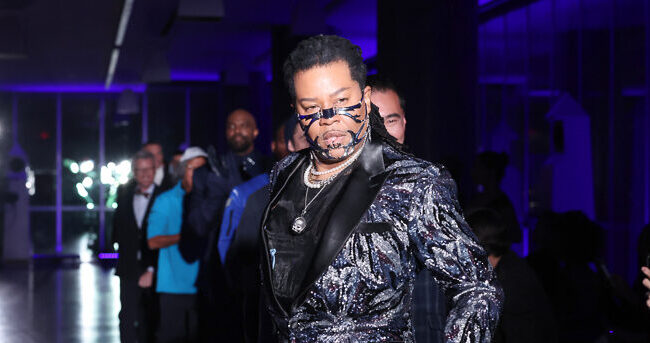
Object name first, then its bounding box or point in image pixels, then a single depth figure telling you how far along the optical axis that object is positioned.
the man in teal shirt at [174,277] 4.71
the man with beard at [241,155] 4.35
